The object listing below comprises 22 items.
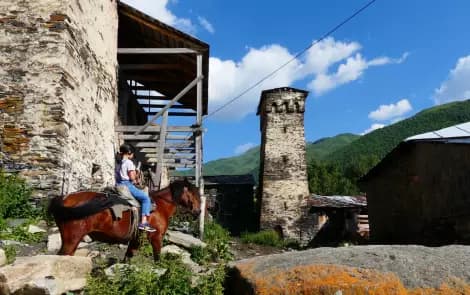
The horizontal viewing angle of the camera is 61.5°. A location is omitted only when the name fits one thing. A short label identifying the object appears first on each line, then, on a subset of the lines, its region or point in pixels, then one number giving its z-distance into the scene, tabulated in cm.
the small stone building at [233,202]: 2608
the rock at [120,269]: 433
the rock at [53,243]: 646
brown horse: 498
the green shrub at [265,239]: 2183
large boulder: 272
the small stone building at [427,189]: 827
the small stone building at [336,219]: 2452
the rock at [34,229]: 706
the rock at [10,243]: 621
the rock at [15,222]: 712
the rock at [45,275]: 374
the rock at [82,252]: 634
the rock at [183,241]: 862
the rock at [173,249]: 743
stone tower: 2448
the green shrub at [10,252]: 510
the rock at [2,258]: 465
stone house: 816
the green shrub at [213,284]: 375
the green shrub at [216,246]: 887
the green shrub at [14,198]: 744
